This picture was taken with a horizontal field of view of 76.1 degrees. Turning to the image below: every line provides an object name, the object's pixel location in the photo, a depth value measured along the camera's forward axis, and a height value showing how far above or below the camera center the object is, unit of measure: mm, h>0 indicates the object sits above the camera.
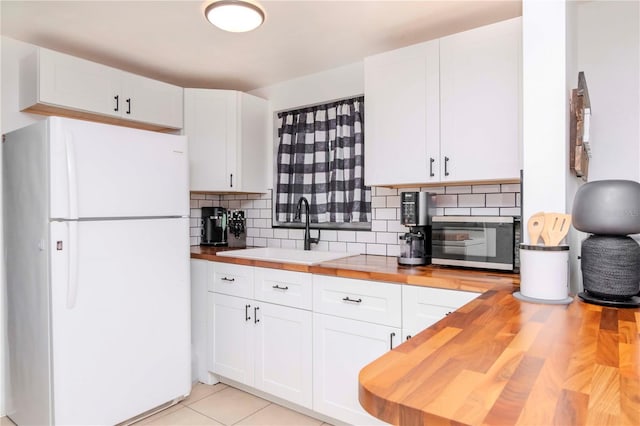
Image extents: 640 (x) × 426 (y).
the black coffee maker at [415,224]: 2295 -86
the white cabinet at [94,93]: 2398 +767
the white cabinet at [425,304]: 1858 -449
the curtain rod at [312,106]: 2993 +821
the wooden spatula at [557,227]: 1311 -62
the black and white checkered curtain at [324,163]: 2986 +366
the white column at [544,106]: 1438 +364
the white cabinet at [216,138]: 3168 +565
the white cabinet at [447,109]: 2049 +543
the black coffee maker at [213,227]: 3414 -140
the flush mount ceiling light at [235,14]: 1785 +889
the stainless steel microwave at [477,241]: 2010 -170
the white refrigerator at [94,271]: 2039 -329
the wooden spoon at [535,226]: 1346 -60
